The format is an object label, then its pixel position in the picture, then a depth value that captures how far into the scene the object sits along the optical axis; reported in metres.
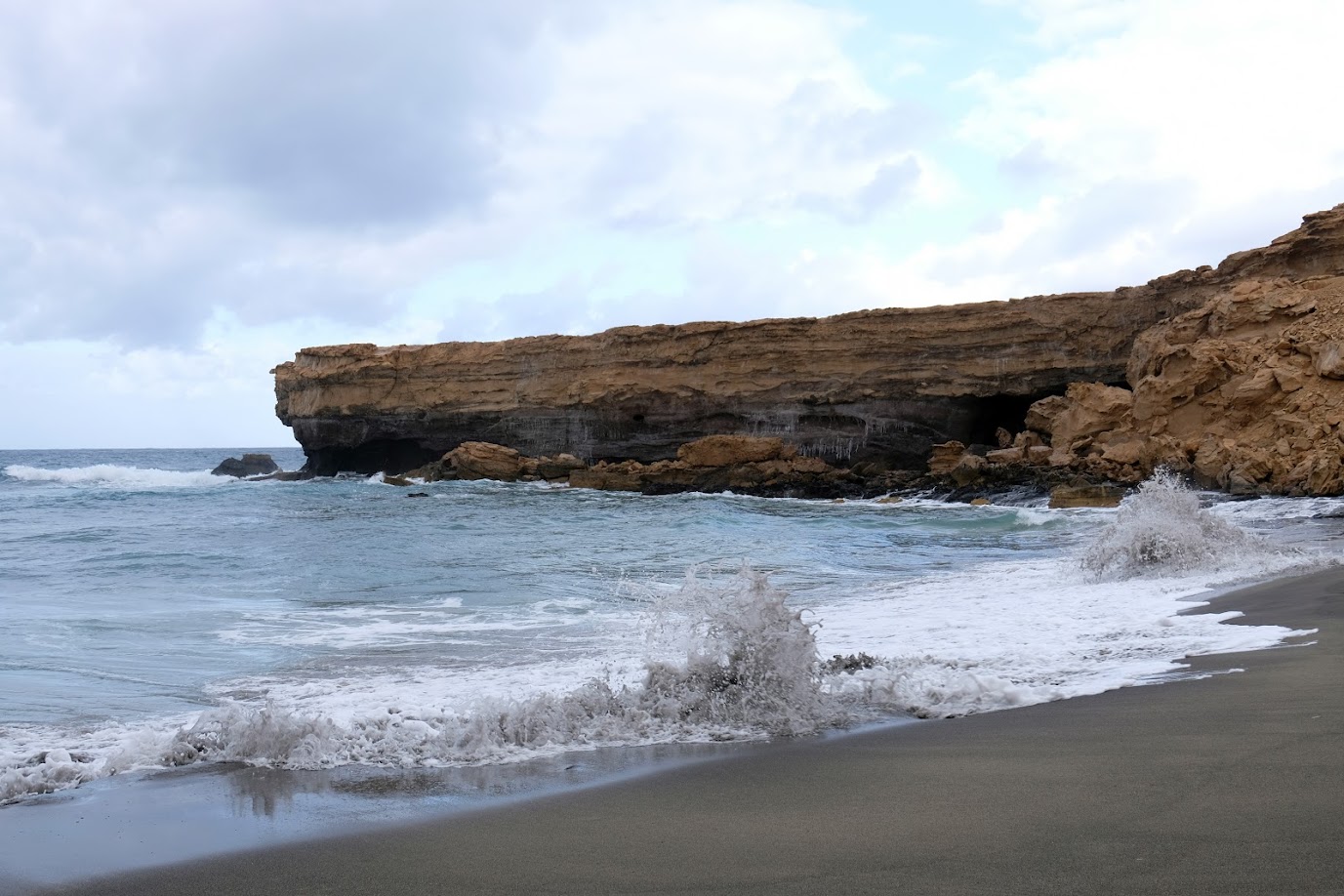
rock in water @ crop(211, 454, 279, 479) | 49.22
